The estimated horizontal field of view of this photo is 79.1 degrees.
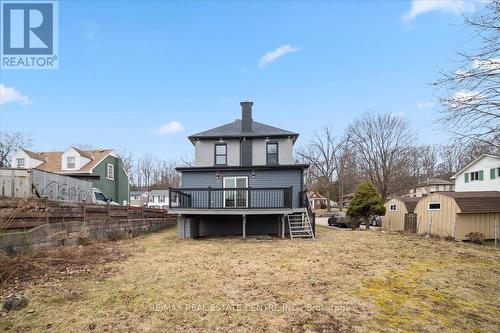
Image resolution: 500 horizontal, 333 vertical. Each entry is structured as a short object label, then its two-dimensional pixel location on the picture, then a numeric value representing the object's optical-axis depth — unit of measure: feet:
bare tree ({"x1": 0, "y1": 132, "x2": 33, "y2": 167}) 130.93
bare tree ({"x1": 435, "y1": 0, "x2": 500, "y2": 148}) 27.50
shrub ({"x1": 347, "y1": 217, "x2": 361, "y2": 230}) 70.95
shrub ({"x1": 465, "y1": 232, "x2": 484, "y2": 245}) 54.75
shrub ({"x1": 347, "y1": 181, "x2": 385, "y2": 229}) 67.72
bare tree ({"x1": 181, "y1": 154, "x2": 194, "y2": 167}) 170.19
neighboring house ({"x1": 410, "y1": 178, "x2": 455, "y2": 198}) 167.49
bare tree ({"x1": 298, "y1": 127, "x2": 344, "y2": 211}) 163.43
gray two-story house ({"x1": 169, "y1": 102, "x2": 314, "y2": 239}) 48.83
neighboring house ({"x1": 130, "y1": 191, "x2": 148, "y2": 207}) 194.49
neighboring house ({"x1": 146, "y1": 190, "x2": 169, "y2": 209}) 194.29
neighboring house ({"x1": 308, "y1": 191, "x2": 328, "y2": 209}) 227.20
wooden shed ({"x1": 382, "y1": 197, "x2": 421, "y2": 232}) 69.62
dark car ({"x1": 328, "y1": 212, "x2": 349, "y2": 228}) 80.72
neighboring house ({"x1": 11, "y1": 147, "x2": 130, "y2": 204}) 88.69
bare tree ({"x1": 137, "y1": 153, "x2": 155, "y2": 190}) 236.02
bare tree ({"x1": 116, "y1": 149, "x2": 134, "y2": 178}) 203.34
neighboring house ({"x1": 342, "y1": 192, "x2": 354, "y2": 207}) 226.99
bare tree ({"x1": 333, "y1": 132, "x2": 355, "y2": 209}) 154.68
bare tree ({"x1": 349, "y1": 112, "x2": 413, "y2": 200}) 123.65
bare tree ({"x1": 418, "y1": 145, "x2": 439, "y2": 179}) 163.94
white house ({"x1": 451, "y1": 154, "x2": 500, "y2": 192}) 82.72
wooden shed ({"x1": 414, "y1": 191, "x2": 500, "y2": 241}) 56.75
